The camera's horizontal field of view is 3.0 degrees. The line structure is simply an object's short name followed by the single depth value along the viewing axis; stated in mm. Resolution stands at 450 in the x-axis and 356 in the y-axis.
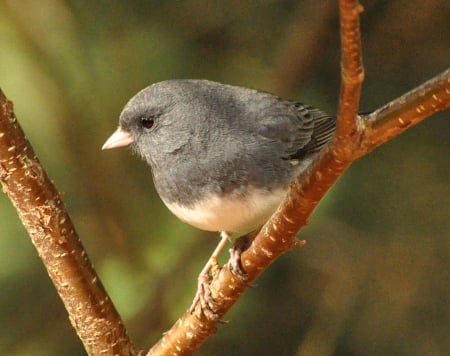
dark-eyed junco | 3158
